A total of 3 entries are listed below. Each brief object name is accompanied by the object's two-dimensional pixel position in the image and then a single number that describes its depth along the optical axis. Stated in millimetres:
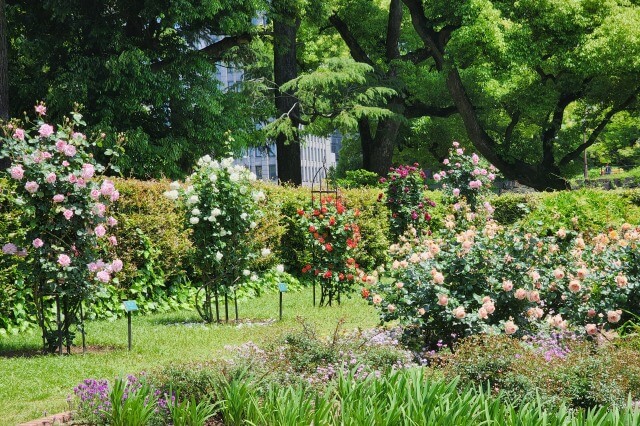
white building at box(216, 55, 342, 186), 109812
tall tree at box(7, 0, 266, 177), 16391
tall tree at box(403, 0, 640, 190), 21031
